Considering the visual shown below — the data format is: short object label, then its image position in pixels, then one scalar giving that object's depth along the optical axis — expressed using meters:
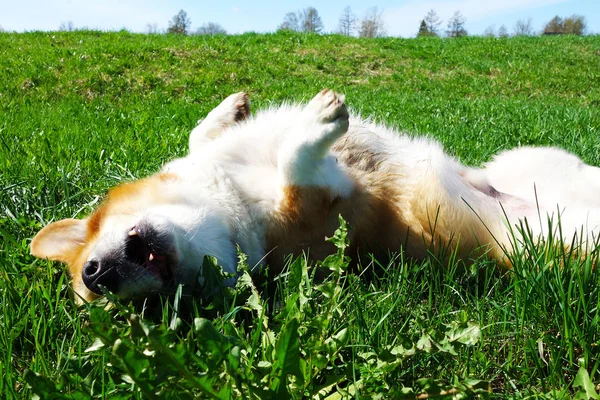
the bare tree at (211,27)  59.20
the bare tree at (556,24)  56.47
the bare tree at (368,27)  56.50
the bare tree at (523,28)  61.49
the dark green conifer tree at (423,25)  42.93
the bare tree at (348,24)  68.49
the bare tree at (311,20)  47.36
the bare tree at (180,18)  55.54
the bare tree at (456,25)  69.50
